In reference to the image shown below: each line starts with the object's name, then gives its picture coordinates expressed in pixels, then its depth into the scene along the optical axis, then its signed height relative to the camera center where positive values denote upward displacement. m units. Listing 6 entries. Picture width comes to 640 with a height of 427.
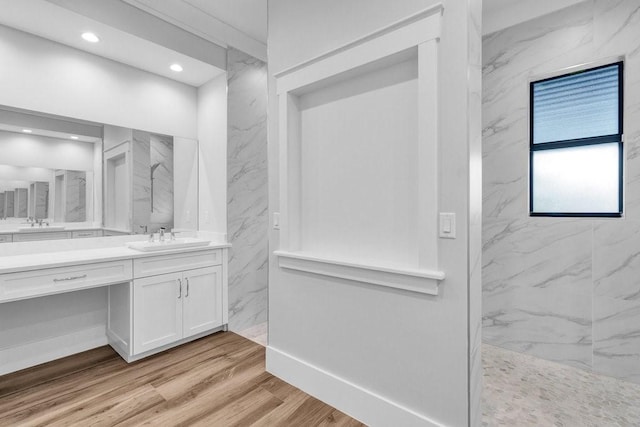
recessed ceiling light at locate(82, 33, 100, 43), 2.54 +1.44
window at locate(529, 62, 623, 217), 2.35 +0.55
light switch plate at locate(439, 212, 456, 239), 1.54 -0.05
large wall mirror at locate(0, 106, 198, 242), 2.48 +0.32
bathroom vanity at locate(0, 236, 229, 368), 2.16 -0.56
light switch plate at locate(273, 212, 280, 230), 2.39 -0.05
